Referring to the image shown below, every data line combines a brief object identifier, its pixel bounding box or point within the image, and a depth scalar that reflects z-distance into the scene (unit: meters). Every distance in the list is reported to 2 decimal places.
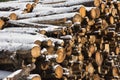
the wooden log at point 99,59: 9.60
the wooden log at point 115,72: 10.06
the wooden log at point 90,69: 9.17
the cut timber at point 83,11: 9.33
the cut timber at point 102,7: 10.32
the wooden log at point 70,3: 10.52
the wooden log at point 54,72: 7.58
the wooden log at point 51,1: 11.42
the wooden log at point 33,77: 6.93
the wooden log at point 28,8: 10.63
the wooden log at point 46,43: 7.59
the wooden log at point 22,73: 6.76
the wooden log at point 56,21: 9.01
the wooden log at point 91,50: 9.30
